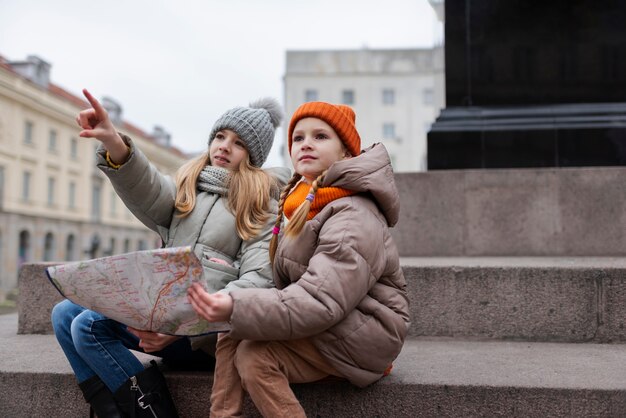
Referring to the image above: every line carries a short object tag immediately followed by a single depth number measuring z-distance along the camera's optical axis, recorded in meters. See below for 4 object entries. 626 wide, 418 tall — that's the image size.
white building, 40.47
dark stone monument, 4.25
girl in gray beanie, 2.15
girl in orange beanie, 1.82
